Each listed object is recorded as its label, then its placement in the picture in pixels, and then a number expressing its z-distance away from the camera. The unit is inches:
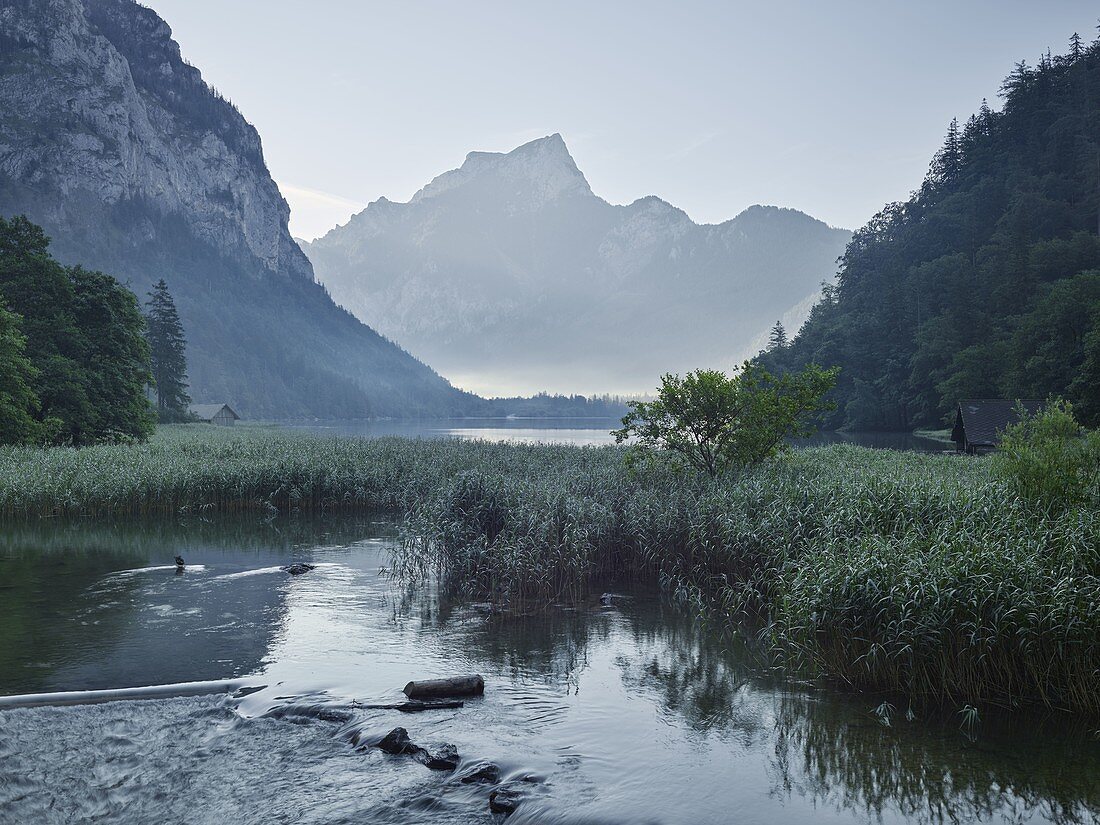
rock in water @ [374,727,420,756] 334.6
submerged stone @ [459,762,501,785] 307.8
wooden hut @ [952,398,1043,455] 1833.2
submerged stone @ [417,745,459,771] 319.6
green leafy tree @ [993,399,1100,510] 557.9
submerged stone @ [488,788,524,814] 284.4
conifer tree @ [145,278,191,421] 3870.6
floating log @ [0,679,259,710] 375.6
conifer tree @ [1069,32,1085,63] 4104.3
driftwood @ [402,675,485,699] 397.4
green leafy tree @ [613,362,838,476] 952.3
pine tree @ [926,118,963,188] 4301.2
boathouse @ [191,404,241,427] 4463.6
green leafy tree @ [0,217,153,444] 1620.3
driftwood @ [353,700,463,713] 384.2
